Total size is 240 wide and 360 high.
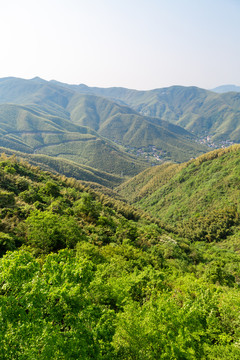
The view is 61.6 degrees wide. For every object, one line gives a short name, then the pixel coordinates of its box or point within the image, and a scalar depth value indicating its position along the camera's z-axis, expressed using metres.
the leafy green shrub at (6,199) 43.64
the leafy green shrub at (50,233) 33.03
